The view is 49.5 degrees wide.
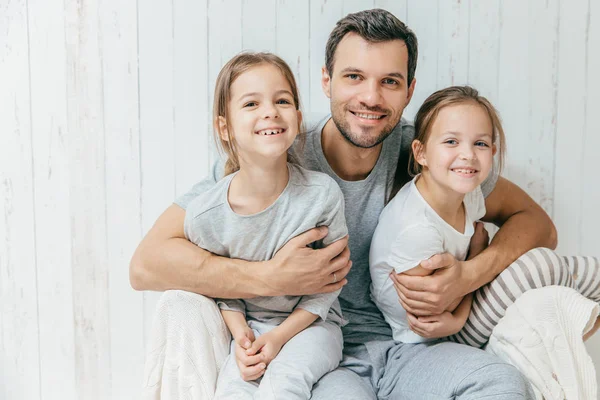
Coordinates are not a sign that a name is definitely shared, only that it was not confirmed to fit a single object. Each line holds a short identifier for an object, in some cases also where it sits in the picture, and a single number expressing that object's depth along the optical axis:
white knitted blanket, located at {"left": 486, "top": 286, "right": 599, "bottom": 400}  1.48
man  1.55
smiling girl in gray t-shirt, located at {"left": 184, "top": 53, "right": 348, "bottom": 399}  1.53
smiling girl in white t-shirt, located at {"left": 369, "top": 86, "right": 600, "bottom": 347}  1.63
